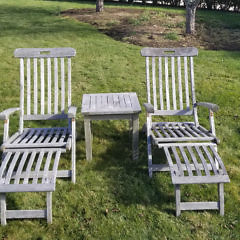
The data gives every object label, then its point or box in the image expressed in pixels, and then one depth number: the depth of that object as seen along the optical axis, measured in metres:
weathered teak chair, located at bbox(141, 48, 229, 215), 2.78
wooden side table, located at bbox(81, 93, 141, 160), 3.32
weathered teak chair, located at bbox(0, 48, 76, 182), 3.07
